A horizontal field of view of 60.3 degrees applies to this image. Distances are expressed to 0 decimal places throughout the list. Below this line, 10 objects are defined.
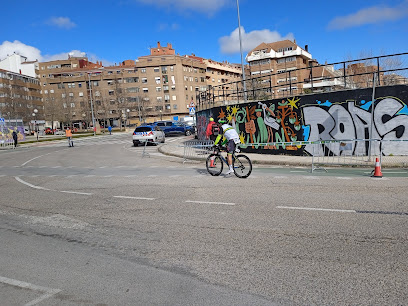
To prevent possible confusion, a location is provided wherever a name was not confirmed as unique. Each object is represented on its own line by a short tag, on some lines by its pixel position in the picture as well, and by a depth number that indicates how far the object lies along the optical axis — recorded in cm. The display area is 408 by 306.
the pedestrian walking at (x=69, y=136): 3280
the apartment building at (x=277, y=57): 7988
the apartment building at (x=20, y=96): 7824
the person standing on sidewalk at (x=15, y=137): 3715
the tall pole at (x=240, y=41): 2316
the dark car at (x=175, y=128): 4091
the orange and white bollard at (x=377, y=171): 1029
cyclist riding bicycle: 1078
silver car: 2807
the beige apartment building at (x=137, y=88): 9420
